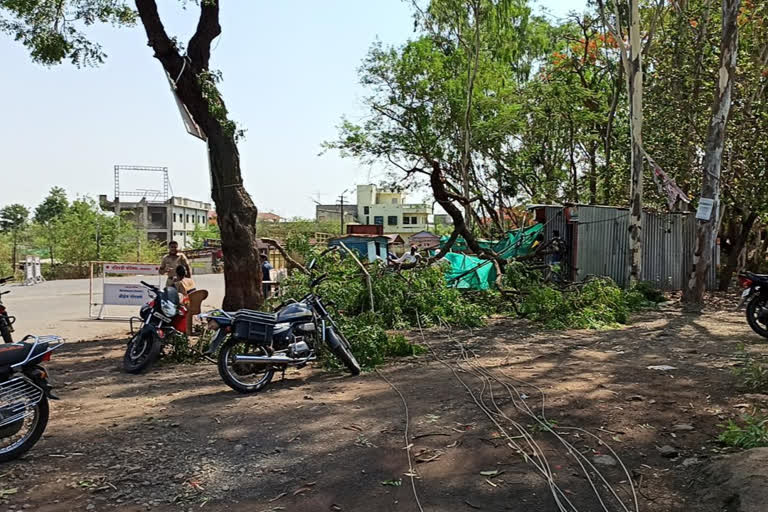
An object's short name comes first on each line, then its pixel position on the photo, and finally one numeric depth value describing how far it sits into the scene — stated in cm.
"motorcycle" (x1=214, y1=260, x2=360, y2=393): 672
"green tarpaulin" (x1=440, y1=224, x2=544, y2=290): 1451
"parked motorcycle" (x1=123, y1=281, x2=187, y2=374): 797
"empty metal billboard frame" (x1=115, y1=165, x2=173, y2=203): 6131
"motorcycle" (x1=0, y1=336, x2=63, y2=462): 454
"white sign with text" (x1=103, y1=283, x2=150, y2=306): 1293
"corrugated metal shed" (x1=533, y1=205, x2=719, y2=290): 1612
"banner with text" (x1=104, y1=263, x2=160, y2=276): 1339
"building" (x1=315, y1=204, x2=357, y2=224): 8560
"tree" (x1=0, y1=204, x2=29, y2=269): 6437
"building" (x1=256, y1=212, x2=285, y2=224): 6477
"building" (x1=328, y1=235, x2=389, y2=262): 1955
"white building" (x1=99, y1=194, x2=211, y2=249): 6350
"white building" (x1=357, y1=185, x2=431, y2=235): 8100
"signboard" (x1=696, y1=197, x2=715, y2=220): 1219
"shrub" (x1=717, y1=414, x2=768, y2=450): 430
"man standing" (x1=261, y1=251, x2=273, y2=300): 1678
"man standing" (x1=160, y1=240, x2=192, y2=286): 1136
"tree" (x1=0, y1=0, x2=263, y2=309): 1066
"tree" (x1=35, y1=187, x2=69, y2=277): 3769
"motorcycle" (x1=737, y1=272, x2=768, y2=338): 927
